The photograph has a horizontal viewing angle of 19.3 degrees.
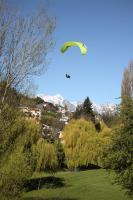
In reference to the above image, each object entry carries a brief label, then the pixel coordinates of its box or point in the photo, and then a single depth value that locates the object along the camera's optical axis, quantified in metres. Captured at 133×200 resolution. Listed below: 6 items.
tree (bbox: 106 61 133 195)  19.89
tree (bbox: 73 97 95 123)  81.41
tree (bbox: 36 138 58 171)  37.03
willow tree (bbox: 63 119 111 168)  45.25
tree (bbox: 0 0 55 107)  16.77
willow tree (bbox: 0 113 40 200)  15.22
